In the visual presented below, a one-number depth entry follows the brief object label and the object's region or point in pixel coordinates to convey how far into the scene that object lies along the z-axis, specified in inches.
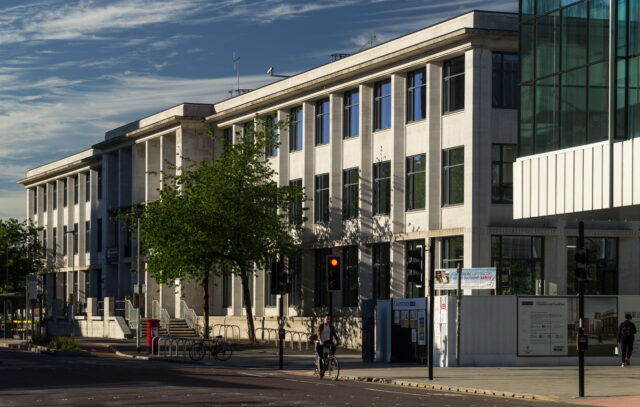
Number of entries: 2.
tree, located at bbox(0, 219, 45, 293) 3789.4
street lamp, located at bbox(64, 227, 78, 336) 3711.1
